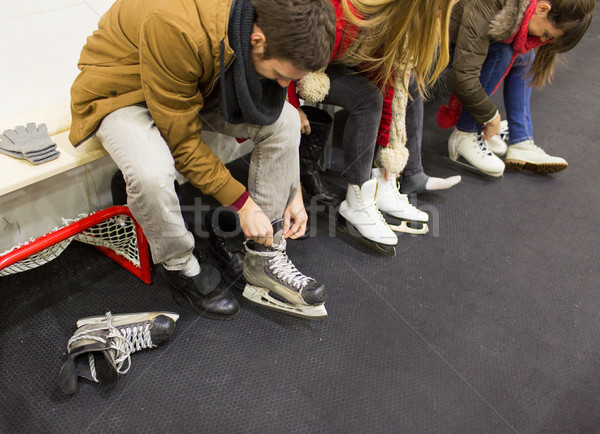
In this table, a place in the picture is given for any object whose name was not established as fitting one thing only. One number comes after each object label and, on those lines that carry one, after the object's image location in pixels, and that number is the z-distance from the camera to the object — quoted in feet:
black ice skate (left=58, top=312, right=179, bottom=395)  3.23
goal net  3.28
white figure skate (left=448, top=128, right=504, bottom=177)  5.79
